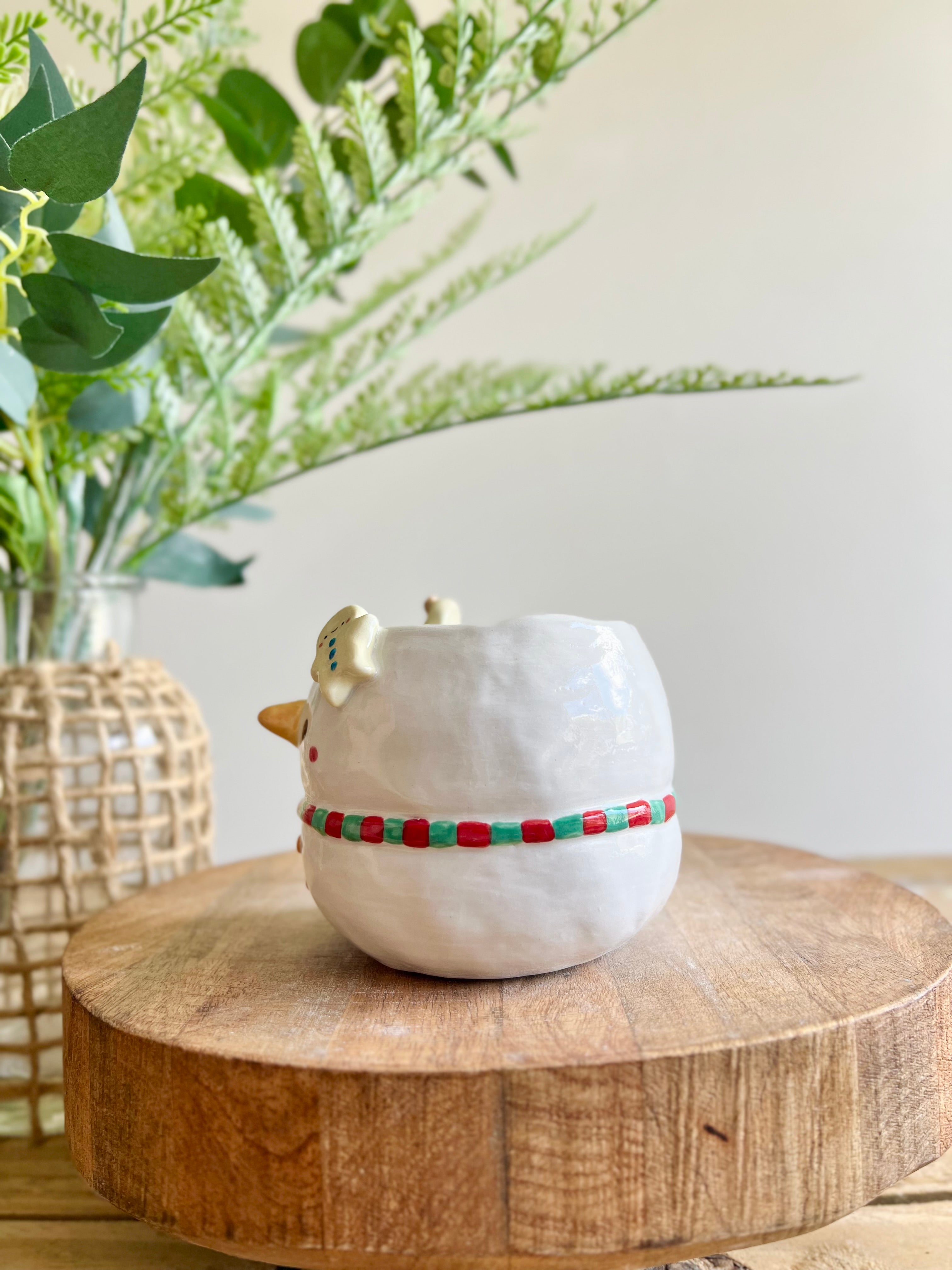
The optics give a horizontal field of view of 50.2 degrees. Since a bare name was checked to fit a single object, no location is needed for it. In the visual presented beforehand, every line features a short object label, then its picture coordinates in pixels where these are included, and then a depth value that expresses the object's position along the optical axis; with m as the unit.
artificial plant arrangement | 0.49
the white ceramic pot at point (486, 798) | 0.41
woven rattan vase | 0.58
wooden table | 0.45
